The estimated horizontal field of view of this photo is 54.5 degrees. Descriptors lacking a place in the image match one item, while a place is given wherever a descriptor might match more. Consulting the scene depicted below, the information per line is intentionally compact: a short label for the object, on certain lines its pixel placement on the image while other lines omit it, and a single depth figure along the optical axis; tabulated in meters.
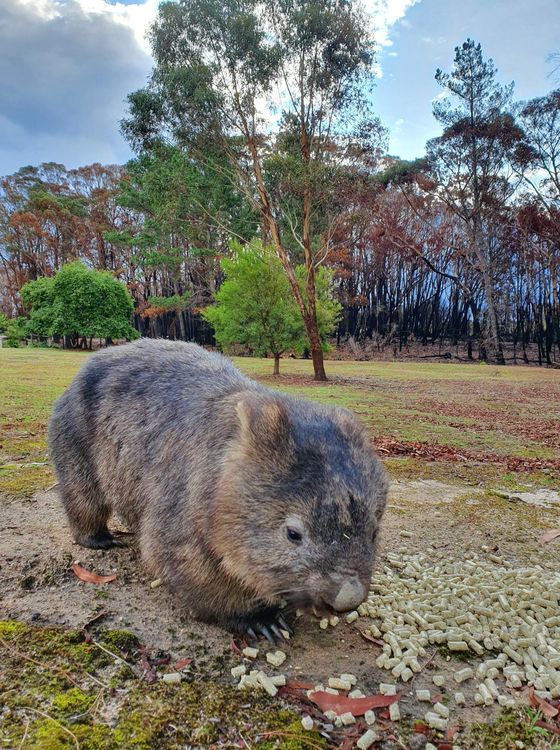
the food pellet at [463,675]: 0.65
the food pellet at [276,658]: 0.66
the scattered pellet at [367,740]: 0.54
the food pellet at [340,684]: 0.62
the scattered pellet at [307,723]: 0.55
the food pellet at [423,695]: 0.61
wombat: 0.63
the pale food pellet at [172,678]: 0.60
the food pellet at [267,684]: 0.60
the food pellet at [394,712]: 0.58
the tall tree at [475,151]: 22.01
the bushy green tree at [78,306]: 26.56
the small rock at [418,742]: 0.54
